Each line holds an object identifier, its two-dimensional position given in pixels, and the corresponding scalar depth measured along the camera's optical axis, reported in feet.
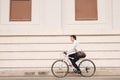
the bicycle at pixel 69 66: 50.23
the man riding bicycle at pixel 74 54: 48.98
